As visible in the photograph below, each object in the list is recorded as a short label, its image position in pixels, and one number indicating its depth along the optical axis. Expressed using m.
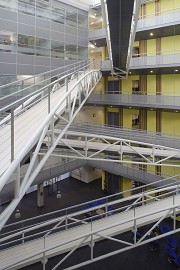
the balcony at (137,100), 16.61
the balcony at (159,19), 16.31
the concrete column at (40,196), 19.23
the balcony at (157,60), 16.59
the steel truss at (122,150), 12.35
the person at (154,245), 13.93
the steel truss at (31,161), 4.11
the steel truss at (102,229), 6.67
